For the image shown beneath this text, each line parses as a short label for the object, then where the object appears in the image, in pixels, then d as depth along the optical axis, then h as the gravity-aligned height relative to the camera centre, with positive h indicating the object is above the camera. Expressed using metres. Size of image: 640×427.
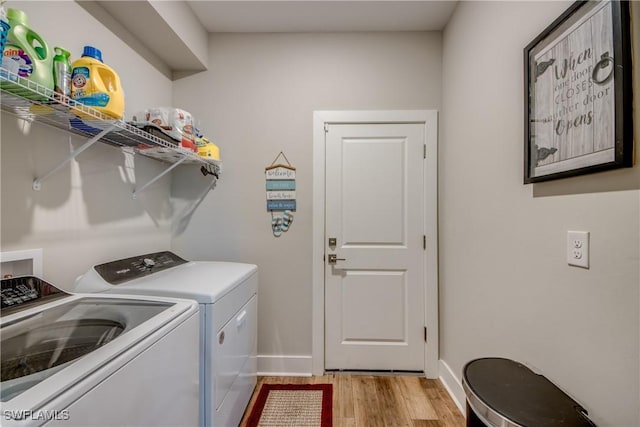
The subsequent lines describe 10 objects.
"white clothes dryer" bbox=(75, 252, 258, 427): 1.30 -0.45
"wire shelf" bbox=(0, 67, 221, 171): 0.94 +0.39
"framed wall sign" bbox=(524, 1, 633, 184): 0.83 +0.40
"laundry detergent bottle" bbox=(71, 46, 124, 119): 1.15 +0.51
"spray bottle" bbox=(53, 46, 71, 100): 1.06 +0.50
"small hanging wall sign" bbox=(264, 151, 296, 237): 2.29 +0.19
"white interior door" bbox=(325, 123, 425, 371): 2.26 -0.24
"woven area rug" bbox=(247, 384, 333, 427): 1.77 -1.22
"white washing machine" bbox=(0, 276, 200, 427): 0.63 -0.38
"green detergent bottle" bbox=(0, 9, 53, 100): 0.91 +0.50
